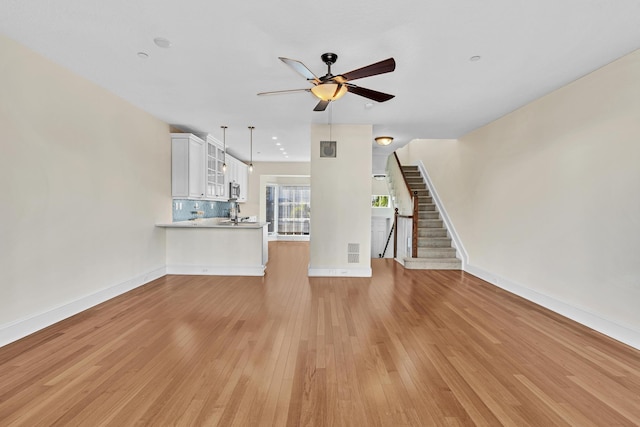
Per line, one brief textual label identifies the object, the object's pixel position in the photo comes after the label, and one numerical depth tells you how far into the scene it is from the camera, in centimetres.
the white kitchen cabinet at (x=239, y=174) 760
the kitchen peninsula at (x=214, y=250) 522
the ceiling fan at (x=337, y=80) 233
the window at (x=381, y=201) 1173
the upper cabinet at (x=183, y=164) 526
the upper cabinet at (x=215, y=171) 610
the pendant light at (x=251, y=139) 543
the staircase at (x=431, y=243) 593
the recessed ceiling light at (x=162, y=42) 254
